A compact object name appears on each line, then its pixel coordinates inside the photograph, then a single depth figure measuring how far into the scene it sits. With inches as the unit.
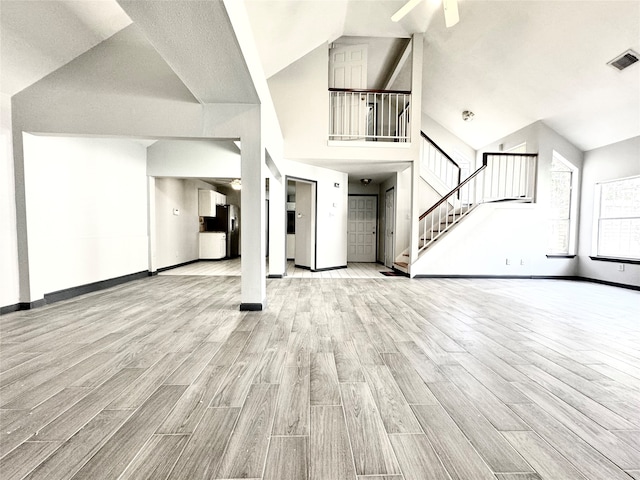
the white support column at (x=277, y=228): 220.8
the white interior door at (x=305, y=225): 259.8
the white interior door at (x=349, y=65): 241.3
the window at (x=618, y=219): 201.3
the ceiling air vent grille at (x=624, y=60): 151.9
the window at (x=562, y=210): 238.5
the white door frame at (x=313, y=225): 252.8
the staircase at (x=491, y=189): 235.1
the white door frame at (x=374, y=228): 350.3
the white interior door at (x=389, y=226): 295.1
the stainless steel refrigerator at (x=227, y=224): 356.8
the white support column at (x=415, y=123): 221.0
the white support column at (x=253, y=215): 131.6
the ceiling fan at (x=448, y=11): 135.2
